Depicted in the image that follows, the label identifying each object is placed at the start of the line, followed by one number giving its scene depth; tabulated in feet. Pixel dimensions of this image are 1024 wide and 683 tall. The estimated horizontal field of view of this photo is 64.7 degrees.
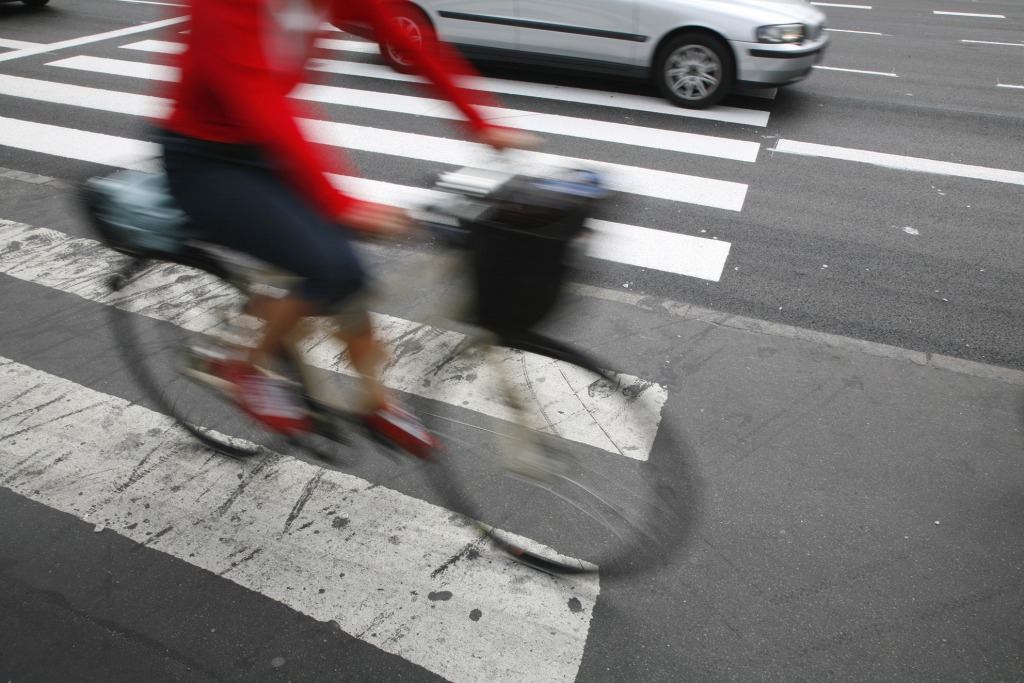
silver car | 24.98
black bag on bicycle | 7.57
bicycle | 7.82
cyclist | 7.09
